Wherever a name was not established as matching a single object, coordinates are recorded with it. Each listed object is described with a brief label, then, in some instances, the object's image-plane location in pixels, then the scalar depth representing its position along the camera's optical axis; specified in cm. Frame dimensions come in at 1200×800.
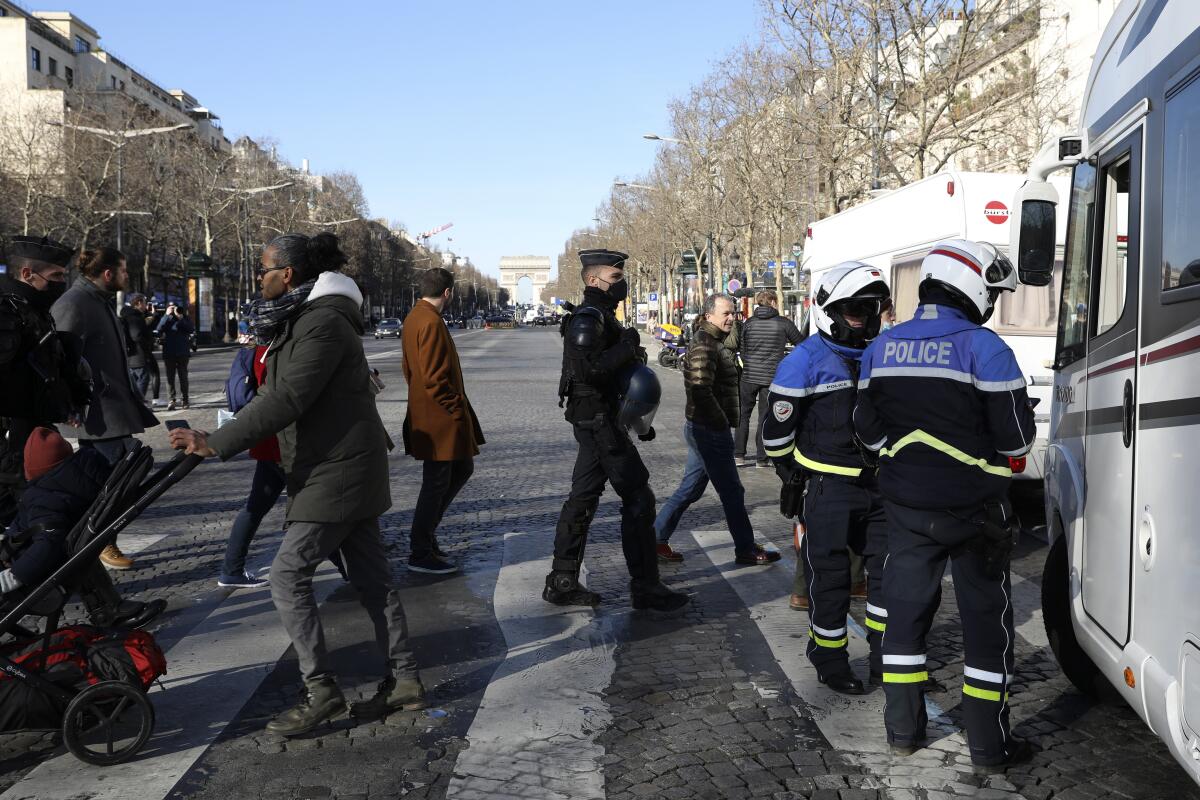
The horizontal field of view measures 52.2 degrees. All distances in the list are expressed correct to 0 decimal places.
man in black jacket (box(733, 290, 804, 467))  1212
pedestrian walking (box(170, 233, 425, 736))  435
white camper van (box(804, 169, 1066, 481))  977
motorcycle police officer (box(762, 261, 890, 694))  488
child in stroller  449
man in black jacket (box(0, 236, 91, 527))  528
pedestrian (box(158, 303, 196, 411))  1892
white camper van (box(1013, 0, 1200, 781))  331
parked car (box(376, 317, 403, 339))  7300
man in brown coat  709
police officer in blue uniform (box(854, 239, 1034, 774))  400
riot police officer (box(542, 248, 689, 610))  596
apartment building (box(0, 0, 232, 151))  6962
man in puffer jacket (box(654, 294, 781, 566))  725
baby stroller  418
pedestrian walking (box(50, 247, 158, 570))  677
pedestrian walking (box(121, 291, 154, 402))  1618
